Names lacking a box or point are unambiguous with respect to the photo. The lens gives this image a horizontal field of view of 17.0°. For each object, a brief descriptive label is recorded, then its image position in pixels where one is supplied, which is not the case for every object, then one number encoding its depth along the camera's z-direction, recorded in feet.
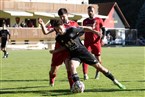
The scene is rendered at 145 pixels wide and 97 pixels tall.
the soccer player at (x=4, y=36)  96.31
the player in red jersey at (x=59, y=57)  35.57
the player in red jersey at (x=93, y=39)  45.45
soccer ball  33.40
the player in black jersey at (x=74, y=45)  33.76
